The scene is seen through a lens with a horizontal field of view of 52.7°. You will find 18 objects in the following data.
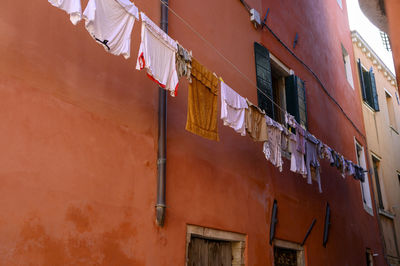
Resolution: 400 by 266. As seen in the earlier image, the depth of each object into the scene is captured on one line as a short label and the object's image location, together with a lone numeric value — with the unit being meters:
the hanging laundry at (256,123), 5.75
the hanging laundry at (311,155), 7.57
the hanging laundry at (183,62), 4.68
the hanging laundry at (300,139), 7.28
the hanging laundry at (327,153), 8.24
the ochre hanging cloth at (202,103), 4.86
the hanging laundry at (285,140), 6.80
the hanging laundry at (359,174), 9.70
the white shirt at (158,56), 4.09
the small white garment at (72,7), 3.24
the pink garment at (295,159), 7.01
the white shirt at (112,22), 3.53
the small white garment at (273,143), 6.22
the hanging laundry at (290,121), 7.33
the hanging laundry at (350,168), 9.20
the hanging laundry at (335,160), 8.58
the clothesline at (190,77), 3.70
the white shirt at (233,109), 5.29
